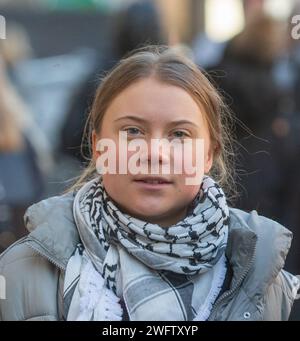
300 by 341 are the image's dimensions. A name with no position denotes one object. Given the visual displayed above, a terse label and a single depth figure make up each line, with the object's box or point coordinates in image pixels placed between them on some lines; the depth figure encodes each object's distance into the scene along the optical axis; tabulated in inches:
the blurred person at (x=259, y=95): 167.8
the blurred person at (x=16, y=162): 207.3
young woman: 126.3
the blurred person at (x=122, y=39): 224.5
